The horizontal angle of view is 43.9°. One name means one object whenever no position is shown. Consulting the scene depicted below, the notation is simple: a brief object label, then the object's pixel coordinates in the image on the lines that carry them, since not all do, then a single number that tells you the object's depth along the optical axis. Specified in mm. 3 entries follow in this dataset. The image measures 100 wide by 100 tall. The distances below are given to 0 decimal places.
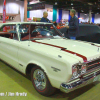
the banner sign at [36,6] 14935
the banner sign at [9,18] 9930
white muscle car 1940
